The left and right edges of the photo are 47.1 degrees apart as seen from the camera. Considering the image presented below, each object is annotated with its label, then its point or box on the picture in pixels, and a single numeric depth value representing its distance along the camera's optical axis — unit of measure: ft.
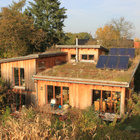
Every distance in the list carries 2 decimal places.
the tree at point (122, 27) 143.86
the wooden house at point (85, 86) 37.76
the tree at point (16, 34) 85.15
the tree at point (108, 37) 111.14
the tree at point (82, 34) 186.23
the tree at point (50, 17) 109.03
